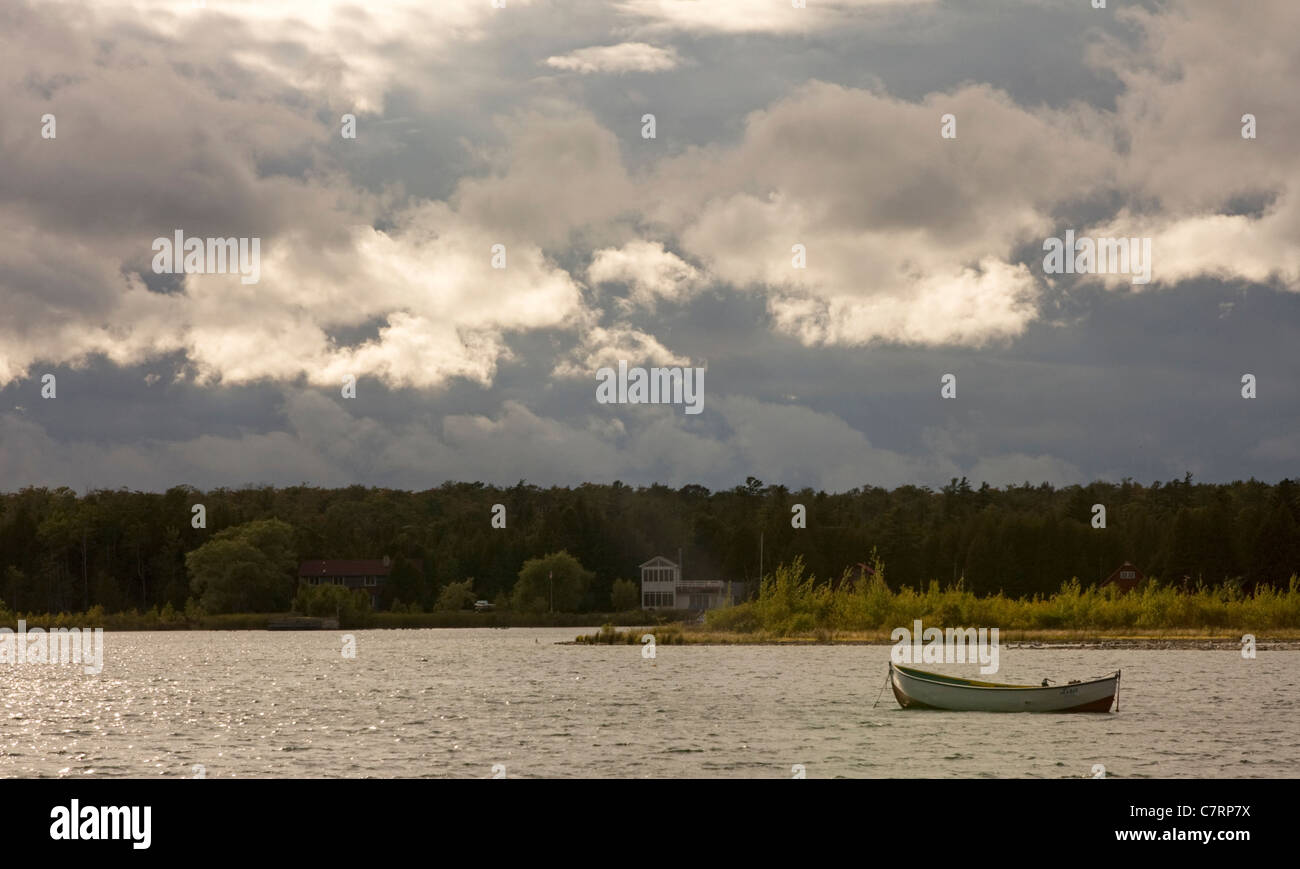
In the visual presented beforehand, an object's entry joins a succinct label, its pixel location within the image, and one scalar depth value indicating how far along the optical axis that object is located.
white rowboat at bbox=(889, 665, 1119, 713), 59.62
